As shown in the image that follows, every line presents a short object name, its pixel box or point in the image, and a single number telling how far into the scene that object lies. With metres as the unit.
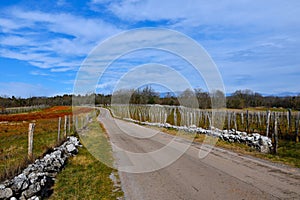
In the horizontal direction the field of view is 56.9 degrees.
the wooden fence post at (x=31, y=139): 9.97
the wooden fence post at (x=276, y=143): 13.47
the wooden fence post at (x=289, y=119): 17.75
